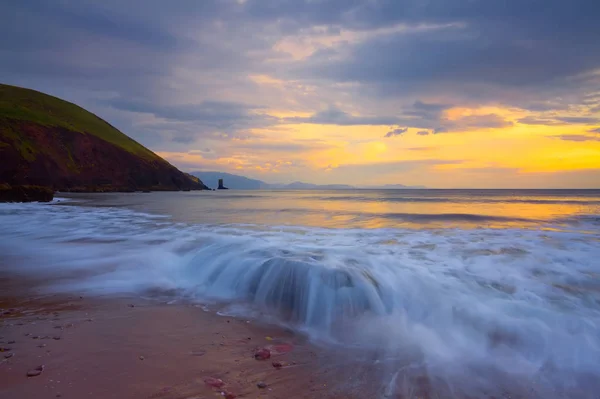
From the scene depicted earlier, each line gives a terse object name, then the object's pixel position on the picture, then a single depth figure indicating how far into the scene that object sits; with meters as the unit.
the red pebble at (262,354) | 3.75
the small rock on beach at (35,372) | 3.14
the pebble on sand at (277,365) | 3.56
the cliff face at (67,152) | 62.25
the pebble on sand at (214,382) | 3.11
